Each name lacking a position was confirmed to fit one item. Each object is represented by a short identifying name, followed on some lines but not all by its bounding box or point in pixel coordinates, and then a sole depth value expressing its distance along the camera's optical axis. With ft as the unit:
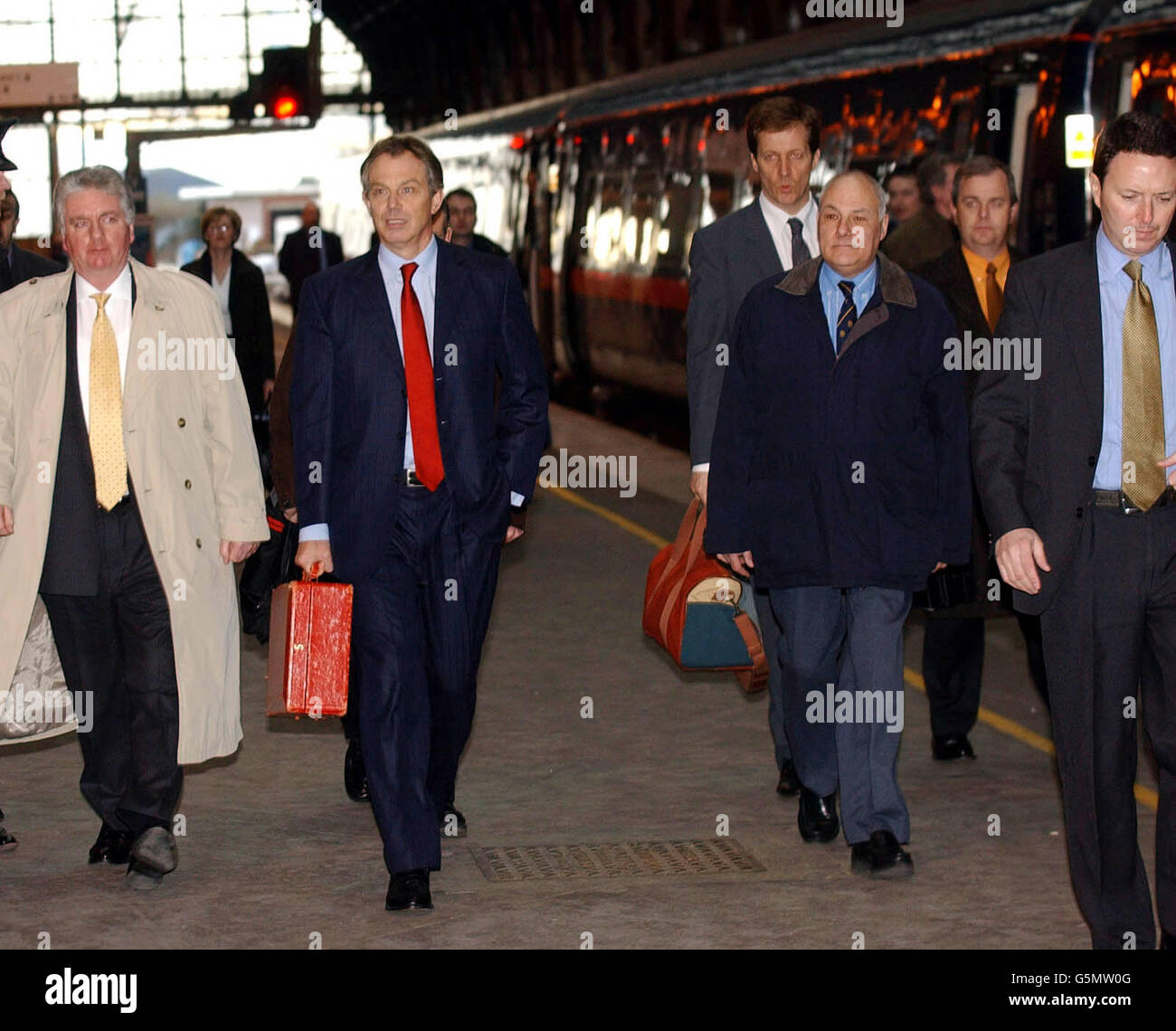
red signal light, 61.41
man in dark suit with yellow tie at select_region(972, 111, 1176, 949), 16.57
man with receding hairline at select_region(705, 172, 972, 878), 20.85
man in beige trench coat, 20.57
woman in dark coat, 43.24
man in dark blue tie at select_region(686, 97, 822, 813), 23.25
